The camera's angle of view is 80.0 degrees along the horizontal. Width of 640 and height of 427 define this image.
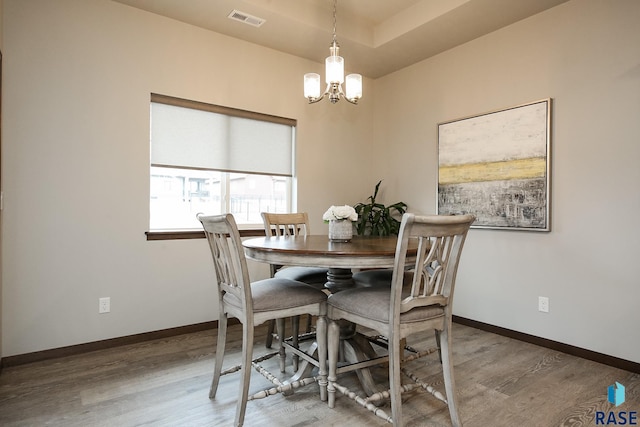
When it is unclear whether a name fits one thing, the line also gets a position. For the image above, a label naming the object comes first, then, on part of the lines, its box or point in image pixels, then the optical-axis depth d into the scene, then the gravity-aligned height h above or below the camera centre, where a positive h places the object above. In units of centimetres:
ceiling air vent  301 +156
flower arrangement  229 -2
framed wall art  296 +39
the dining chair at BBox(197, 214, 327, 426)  178 -46
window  314 +43
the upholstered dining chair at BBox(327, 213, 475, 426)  164 -44
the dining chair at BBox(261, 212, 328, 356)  261 -42
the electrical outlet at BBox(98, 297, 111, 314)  282 -71
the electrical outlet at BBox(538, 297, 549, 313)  293 -71
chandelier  246 +87
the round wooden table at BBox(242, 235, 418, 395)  179 -22
